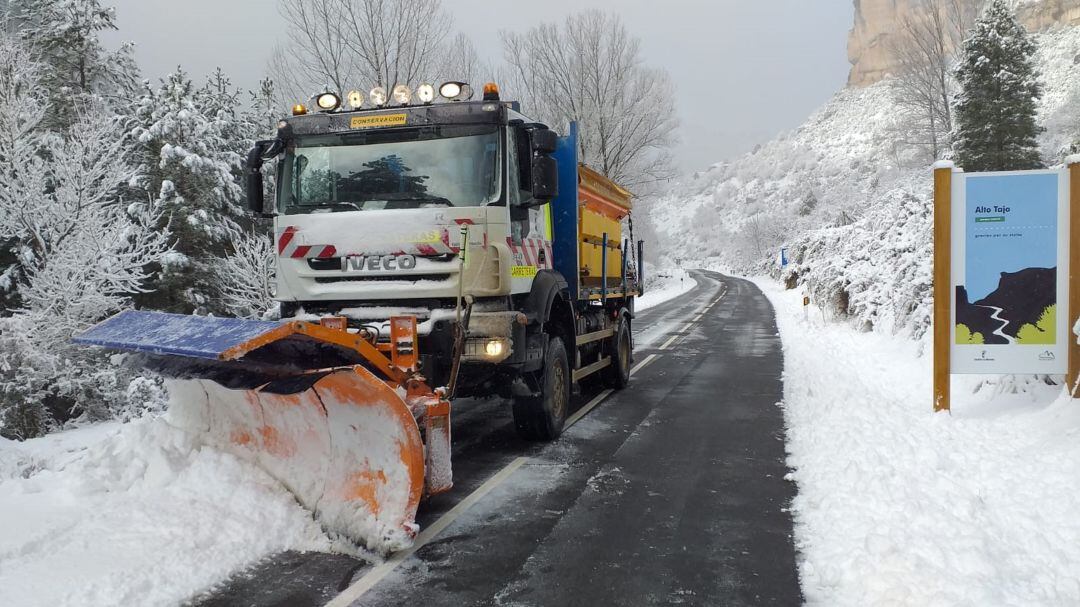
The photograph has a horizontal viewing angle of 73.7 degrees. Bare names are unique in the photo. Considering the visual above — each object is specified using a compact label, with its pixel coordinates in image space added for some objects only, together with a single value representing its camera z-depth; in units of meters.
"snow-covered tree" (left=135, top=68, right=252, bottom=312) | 20.08
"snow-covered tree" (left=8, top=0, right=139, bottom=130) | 24.05
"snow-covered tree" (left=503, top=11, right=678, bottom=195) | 35.47
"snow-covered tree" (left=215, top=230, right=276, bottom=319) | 19.53
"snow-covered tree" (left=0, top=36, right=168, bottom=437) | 12.11
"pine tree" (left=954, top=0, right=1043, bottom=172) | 26.58
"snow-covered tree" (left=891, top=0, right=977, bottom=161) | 42.50
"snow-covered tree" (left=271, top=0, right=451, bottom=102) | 27.22
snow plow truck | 4.40
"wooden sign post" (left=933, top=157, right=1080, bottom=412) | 6.82
